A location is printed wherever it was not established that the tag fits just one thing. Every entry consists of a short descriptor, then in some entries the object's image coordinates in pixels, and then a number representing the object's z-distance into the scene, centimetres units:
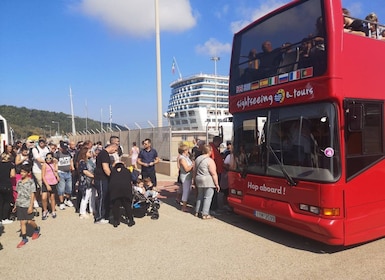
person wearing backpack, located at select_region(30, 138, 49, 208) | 809
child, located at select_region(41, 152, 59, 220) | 739
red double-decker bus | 463
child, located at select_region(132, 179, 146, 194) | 768
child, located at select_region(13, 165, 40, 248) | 556
